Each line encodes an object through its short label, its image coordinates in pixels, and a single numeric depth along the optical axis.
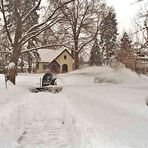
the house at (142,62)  10.97
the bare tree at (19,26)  12.62
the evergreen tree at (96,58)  29.71
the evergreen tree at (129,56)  11.32
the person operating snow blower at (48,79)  12.51
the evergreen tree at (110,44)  31.29
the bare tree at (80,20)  16.69
